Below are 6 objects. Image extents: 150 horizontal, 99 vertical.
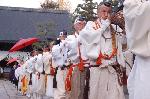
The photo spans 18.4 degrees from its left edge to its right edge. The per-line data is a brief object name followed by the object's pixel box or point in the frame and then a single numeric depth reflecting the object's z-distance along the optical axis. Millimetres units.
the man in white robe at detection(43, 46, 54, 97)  13344
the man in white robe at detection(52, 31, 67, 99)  10867
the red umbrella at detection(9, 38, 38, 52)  18312
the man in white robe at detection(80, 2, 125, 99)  6696
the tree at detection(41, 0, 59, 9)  65562
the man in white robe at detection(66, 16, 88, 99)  7668
